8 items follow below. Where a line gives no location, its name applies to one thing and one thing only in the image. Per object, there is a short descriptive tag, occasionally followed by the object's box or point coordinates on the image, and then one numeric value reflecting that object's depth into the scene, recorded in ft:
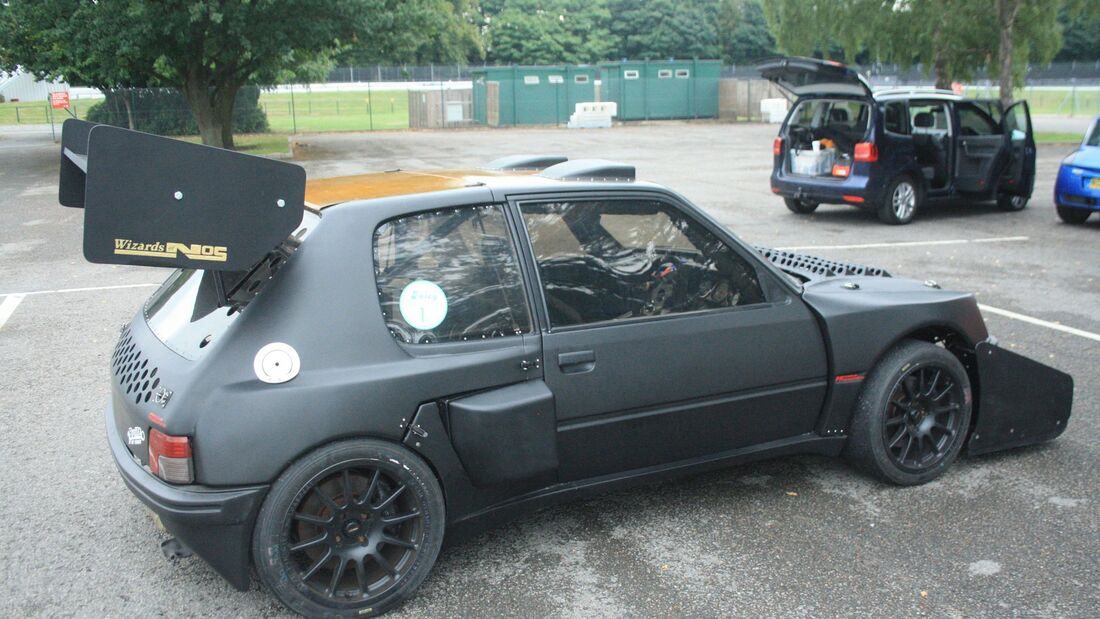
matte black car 10.28
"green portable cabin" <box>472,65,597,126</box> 133.39
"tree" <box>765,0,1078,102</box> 83.41
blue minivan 41.57
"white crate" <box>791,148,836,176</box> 43.57
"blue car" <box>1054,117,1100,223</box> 40.78
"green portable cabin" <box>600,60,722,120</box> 138.51
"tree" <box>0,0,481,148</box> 74.79
